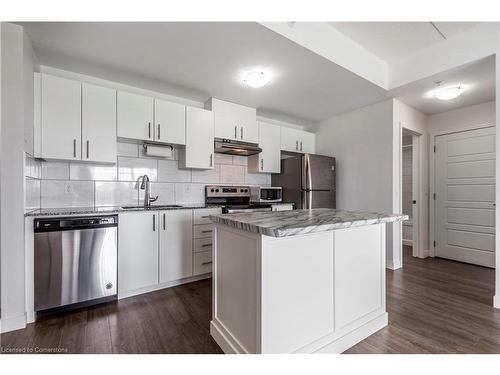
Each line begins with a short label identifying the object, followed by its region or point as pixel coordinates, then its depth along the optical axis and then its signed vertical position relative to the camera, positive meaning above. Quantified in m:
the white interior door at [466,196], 3.29 -0.13
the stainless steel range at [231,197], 3.34 -0.14
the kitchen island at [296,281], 1.23 -0.58
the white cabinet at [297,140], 3.89 +0.83
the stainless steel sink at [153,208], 2.54 -0.23
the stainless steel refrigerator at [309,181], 3.46 +0.10
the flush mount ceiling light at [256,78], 2.42 +1.17
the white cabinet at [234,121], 3.23 +0.98
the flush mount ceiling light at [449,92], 2.74 +1.15
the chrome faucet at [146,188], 2.84 -0.01
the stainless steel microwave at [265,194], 3.53 -0.10
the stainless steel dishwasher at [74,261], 1.90 -0.65
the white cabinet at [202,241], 2.73 -0.65
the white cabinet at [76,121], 2.16 +0.66
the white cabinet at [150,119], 2.55 +0.80
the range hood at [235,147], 3.19 +0.58
